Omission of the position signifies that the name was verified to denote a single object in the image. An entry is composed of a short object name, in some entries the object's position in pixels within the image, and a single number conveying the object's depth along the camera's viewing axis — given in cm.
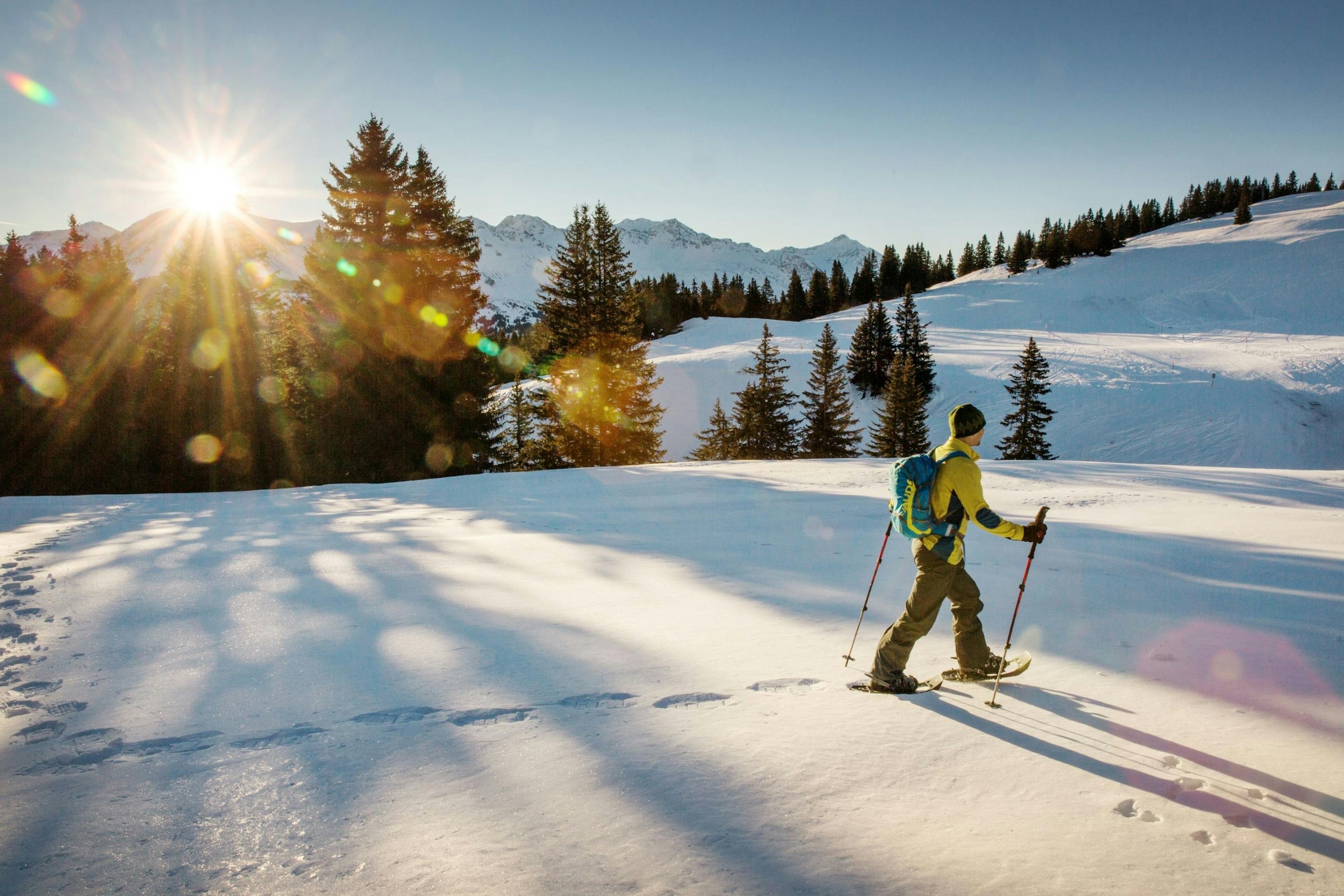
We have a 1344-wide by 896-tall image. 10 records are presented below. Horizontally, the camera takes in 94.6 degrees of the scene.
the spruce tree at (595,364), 2588
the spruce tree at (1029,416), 3316
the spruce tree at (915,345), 4369
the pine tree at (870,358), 5028
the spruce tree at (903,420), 3528
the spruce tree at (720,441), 3616
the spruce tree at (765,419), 3484
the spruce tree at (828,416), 3625
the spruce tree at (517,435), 2838
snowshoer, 397
